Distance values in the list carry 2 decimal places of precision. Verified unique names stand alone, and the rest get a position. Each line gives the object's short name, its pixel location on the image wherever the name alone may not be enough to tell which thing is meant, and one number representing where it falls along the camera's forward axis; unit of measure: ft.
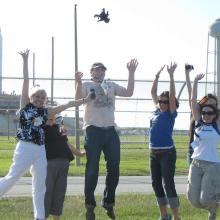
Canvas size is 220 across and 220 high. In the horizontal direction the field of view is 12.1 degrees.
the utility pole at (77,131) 90.93
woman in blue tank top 44.11
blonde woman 39.82
